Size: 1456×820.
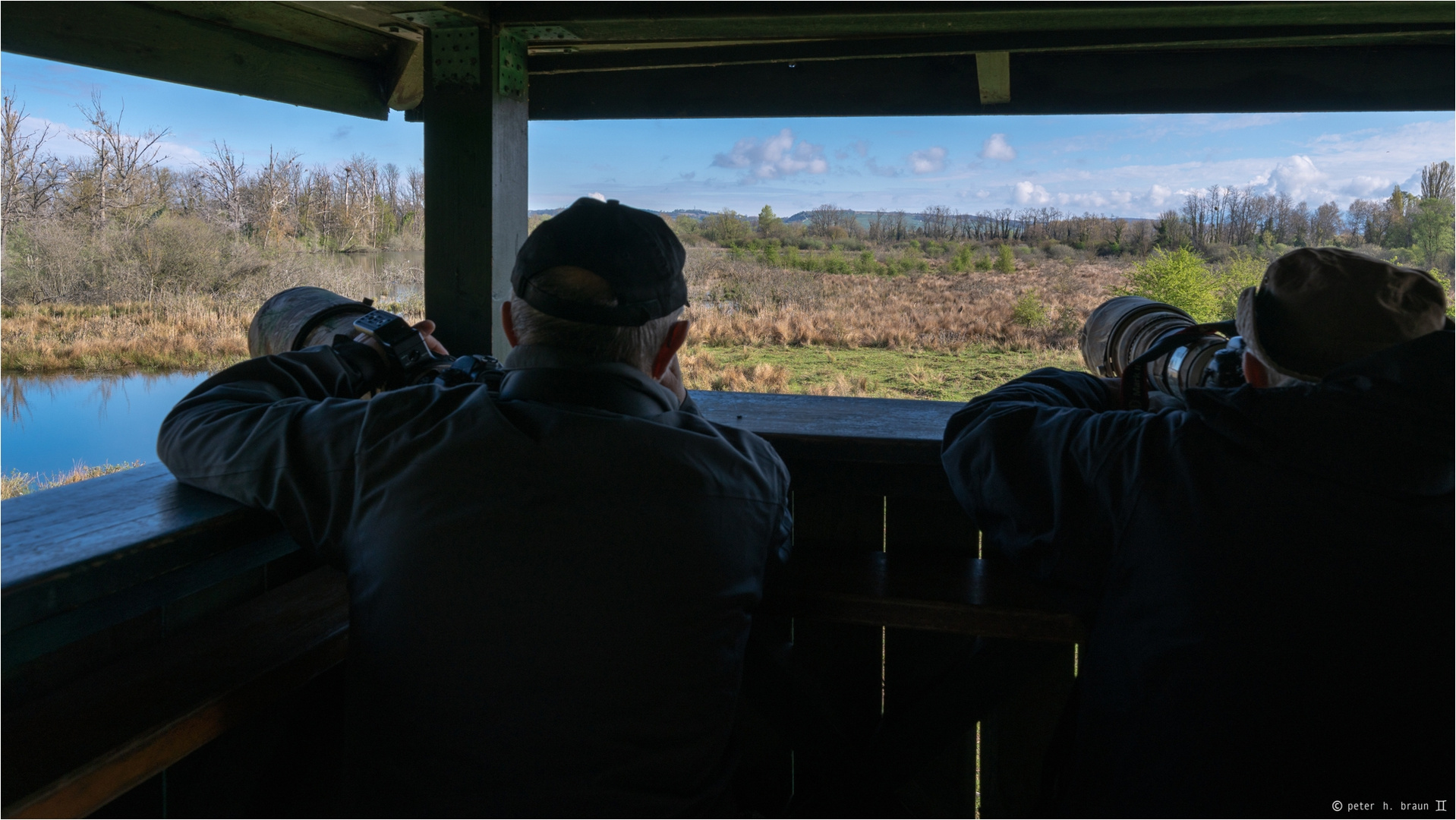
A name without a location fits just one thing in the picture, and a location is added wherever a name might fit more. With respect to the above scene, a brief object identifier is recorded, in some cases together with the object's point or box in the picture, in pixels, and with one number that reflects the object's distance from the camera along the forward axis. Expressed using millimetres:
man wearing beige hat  826
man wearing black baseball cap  845
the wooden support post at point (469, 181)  1771
